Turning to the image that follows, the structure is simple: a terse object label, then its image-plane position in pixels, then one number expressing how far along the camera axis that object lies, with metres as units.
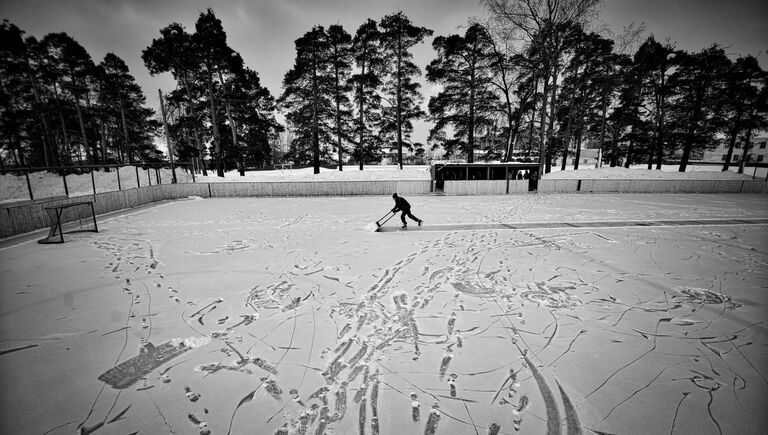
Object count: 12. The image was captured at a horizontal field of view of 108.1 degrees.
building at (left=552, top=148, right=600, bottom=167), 44.01
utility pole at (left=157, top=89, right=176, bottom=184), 18.66
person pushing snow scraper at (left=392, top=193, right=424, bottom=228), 8.85
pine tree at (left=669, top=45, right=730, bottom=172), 22.56
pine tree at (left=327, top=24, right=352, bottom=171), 22.08
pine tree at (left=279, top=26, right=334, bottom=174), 21.27
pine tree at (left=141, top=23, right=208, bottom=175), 20.52
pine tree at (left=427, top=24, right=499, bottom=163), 21.08
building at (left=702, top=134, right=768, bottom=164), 48.96
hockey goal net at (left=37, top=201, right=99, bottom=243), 7.97
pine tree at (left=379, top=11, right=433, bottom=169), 21.78
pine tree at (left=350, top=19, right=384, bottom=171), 22.42
